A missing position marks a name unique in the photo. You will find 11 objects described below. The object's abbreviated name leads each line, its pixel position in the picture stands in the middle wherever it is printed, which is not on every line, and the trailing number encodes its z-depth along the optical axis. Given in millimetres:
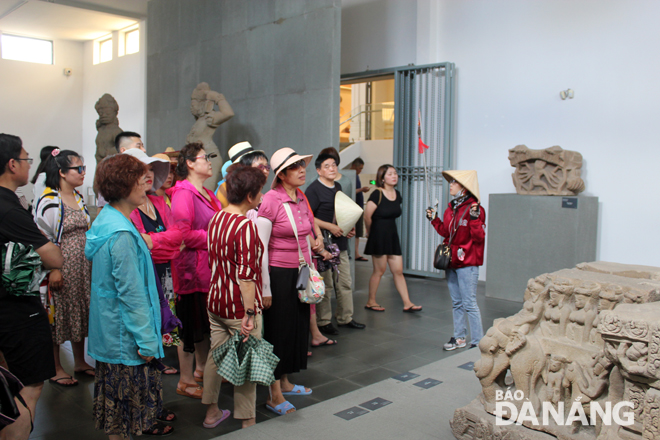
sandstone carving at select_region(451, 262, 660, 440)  2141
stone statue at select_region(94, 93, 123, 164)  8938
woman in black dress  5875
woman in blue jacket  2352
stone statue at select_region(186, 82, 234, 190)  7805
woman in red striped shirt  2770
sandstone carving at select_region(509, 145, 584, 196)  6301
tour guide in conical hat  4395
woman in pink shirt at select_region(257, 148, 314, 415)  3299
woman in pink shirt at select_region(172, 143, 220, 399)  3580
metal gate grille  7977
